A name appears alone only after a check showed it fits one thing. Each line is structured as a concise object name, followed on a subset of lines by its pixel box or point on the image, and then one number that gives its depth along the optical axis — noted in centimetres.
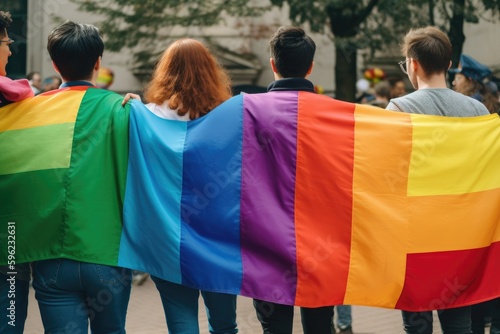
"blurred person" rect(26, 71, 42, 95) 1212
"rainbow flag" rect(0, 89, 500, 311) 496
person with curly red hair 505
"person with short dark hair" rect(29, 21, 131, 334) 476
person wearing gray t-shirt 540
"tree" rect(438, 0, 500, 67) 1195
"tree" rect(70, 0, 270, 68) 1406
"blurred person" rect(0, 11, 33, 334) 496
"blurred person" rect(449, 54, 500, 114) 763
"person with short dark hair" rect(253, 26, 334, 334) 513
